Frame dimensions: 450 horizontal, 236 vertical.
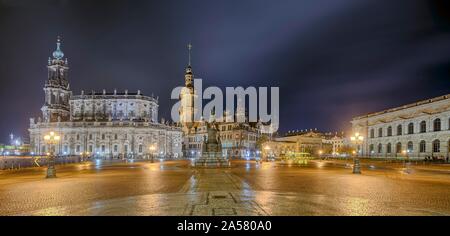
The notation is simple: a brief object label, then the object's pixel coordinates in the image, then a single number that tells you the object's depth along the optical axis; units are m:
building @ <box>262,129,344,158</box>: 139.64
